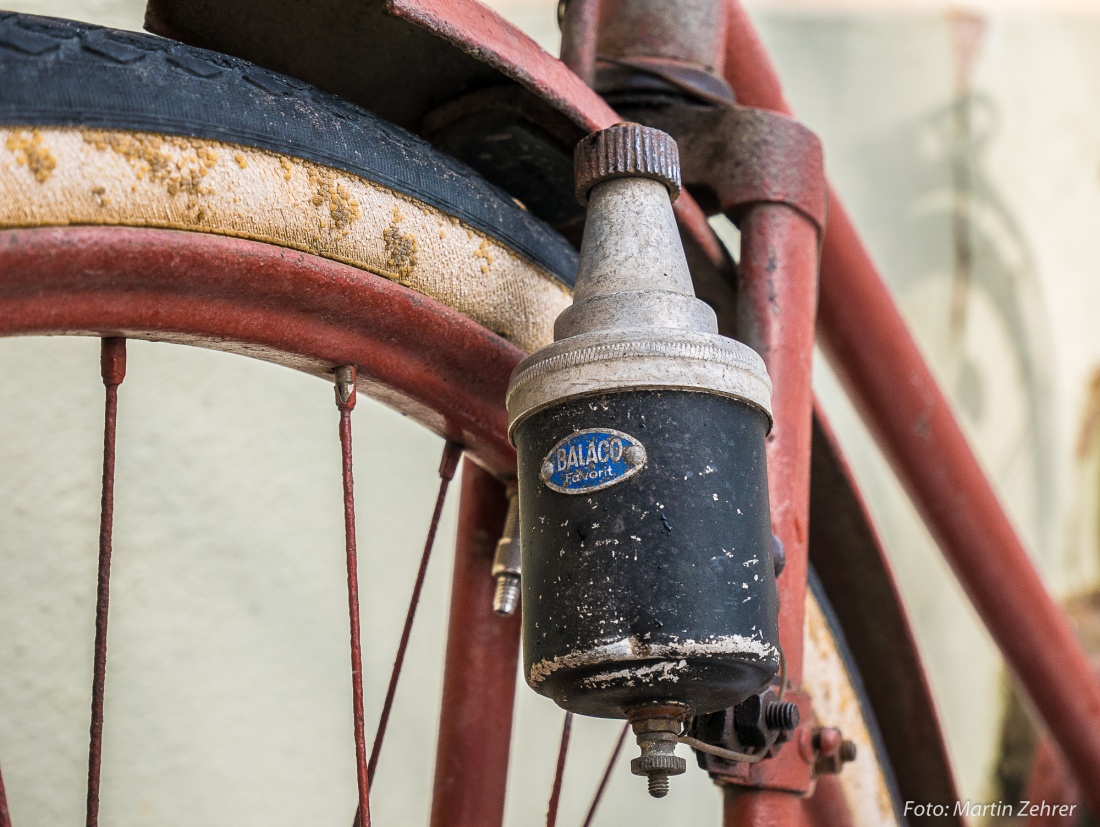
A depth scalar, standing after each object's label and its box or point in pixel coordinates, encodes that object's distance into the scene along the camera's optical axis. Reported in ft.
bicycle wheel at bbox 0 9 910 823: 1.35
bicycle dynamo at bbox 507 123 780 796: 1.36
